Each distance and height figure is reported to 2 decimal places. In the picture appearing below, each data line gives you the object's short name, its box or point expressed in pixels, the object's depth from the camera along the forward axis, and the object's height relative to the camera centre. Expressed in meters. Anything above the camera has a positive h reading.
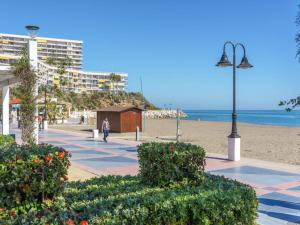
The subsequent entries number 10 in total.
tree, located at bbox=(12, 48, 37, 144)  11.22 +0.61
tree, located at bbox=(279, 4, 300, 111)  5.52 +0.22
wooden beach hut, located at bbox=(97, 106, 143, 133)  30.28 -0.37
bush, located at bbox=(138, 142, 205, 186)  6.11 -0.86
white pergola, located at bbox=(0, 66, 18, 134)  14.88 +0.70
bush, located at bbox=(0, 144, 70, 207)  4.70 -0.83
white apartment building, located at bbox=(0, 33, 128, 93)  129.25 +20.90
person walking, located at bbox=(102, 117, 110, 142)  21.84 -0.95
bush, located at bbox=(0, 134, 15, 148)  12.00 -0.88
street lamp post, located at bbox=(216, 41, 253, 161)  14.30 -0.56
